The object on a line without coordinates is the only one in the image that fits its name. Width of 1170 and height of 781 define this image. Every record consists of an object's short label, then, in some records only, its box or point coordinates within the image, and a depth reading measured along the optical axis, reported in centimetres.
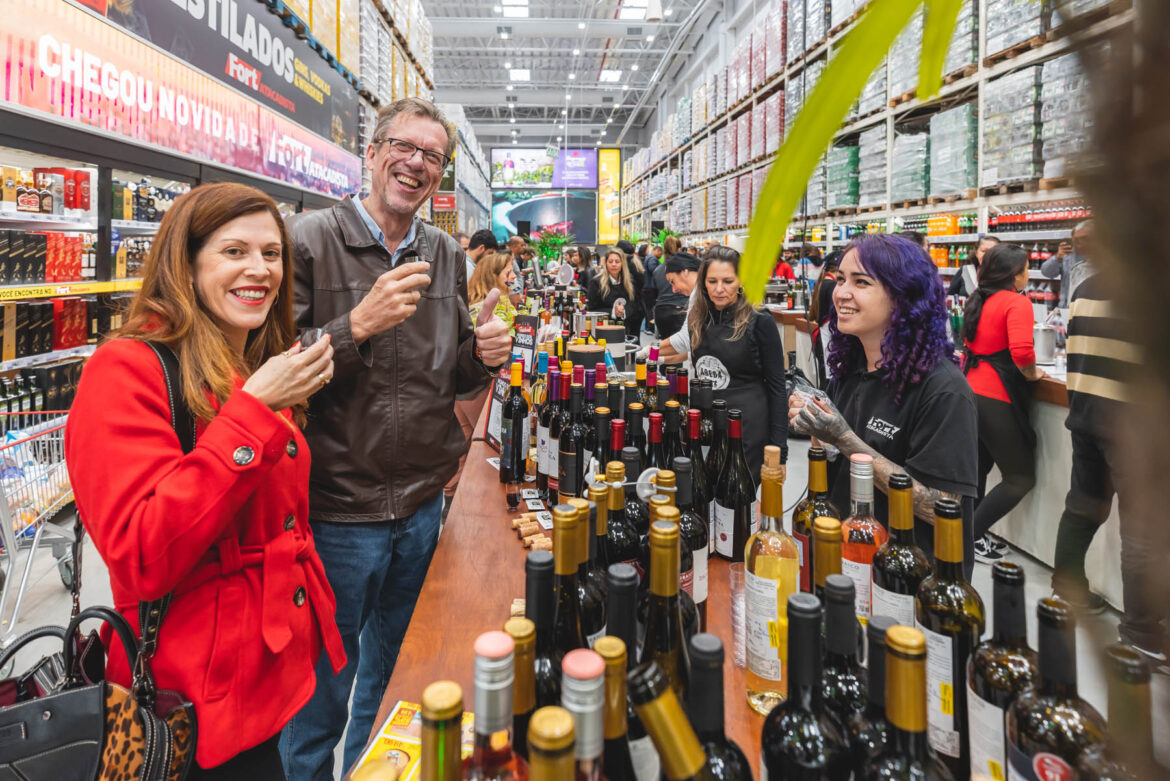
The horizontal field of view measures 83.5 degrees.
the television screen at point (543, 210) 2088
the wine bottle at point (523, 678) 69
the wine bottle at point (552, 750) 53
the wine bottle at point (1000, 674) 79
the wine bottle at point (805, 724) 71
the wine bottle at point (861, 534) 115
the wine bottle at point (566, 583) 86
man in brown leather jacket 179
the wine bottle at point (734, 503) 159
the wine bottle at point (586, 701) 56
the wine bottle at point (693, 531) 119
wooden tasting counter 111
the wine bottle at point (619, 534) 121
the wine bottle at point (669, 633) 81
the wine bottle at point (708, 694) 65
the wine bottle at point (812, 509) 126
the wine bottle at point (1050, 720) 68
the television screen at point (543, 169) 2014
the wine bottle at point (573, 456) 169
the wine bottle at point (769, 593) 107
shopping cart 259
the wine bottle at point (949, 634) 88
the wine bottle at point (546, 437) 204
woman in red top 343
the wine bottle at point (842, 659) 79
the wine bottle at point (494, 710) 60
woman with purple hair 169
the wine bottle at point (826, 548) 94
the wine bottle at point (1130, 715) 23
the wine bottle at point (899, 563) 104
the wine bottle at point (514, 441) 220
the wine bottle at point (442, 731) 59
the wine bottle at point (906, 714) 64
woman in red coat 114
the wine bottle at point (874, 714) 71
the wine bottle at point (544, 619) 80
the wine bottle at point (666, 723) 54
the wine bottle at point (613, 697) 62
